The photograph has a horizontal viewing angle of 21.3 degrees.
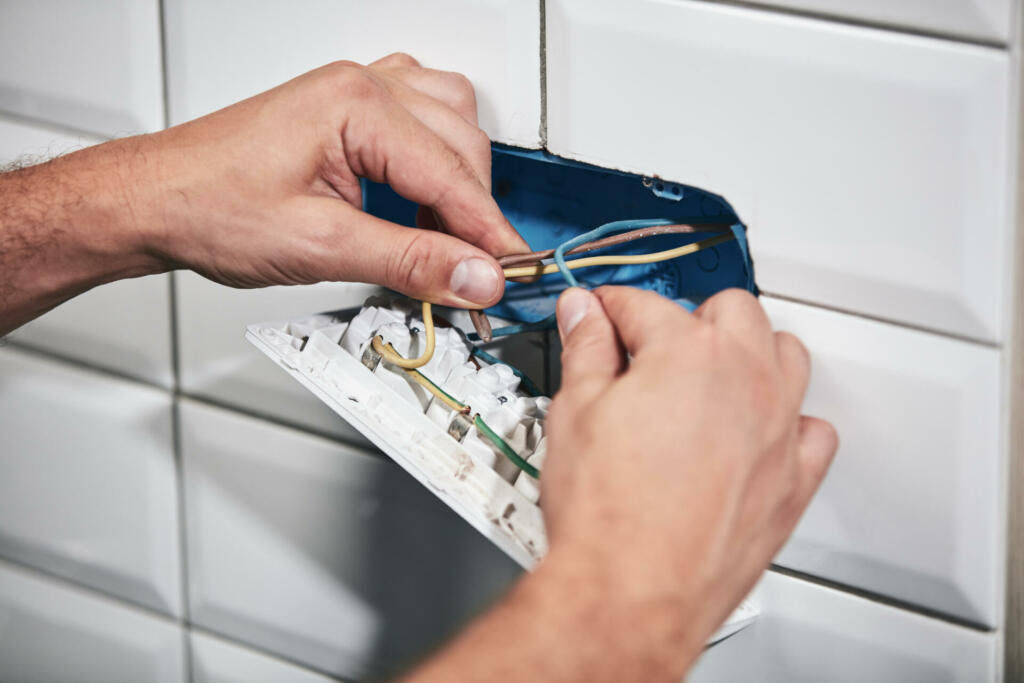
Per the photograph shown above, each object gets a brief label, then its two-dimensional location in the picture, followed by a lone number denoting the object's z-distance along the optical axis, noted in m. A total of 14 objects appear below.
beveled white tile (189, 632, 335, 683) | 1.08
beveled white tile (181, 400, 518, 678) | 1.01
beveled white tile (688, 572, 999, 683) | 0.91
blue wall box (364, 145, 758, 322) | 0.94
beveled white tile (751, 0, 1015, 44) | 0.84
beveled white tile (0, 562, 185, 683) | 1.11
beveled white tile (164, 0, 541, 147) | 0.93
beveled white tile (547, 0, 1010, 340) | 0.85
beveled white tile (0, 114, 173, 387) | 1.04
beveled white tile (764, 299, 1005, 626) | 0.88
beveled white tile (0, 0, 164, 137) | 1.01
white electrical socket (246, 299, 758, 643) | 0.87
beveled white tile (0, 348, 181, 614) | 1.07
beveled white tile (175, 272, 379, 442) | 1.01
